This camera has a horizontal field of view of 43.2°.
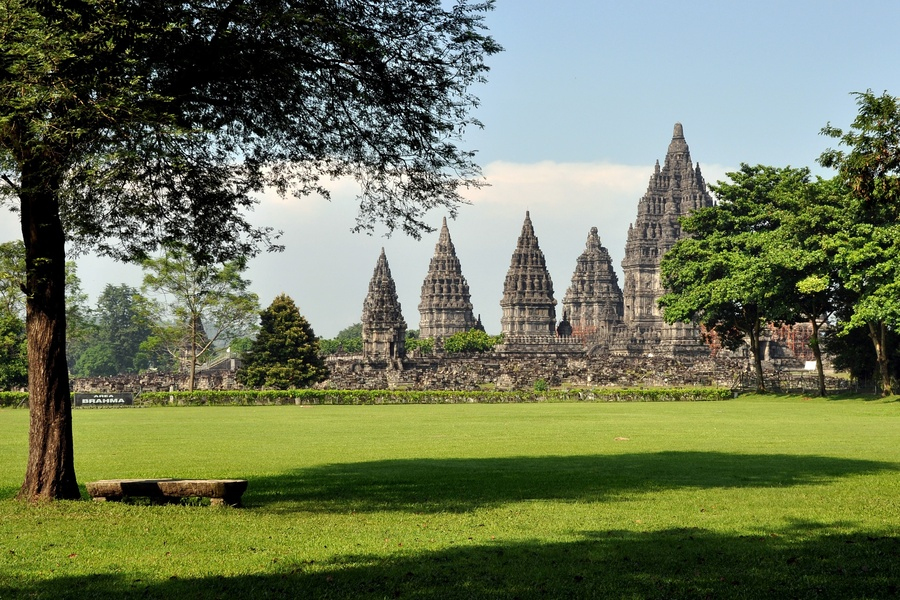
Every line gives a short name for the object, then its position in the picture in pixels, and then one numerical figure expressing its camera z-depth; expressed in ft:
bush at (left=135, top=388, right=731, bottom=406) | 210.79
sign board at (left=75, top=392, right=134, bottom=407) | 196.44
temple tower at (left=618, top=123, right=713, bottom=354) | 512.22
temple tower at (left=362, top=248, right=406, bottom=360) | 357.00
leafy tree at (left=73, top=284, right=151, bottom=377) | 542.98
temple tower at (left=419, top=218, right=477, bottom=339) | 533.14
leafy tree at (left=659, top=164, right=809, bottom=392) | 194.80
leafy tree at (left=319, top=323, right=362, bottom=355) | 536.01
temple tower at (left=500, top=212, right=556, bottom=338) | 488.85
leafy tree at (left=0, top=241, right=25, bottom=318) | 193.51
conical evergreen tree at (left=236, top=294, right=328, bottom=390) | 248.52
